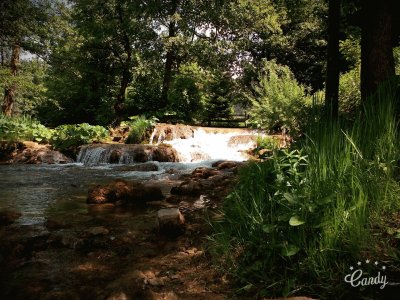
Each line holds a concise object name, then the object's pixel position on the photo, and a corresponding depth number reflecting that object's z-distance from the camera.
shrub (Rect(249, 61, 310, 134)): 12.77
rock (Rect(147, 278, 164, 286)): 2.76
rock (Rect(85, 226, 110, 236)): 4.11
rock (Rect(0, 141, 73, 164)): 12.96
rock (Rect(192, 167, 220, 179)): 8.36
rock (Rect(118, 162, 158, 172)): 10.91
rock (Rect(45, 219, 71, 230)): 4.38
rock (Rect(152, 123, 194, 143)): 15.55
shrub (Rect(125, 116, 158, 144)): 15.70
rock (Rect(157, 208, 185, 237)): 4.03
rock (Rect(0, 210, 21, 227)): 4.57
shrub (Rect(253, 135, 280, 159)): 3.22
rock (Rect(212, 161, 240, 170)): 10.00
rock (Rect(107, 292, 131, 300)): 2.47
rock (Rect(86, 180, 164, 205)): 5.92
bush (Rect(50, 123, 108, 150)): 14.55
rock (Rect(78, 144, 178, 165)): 12.80
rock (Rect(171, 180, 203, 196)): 6.41
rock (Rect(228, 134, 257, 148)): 14.60
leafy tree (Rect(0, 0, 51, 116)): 16.16
